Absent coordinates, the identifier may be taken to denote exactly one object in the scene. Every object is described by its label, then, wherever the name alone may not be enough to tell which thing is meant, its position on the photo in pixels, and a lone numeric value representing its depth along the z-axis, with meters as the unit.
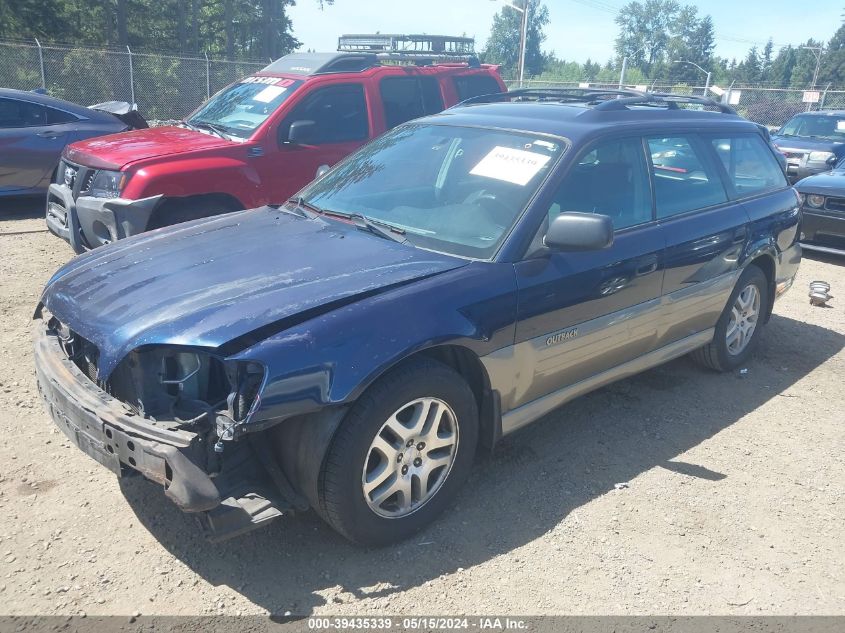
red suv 5.70
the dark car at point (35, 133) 8.45
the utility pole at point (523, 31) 29.12
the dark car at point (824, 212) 8.28
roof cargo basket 8.99
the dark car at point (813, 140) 11.67
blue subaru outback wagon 2.57
